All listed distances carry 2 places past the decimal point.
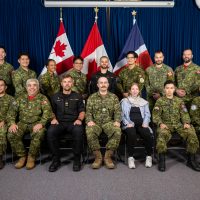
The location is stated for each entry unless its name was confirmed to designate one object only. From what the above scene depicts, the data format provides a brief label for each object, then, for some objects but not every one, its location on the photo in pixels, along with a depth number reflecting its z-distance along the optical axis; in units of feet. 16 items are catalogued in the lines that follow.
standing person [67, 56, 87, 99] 16.19
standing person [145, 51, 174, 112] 15.89
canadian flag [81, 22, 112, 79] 17.47
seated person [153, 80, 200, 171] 12.41
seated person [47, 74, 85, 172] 12.56
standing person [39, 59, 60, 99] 15.60
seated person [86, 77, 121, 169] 12.66
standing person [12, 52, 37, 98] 15.32
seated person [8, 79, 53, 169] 12.72
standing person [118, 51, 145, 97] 15.80
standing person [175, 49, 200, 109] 15.47
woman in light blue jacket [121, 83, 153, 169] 12.78
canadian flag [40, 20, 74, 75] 17.34
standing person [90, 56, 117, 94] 15.76
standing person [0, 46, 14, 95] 15.64
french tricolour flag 17.39
